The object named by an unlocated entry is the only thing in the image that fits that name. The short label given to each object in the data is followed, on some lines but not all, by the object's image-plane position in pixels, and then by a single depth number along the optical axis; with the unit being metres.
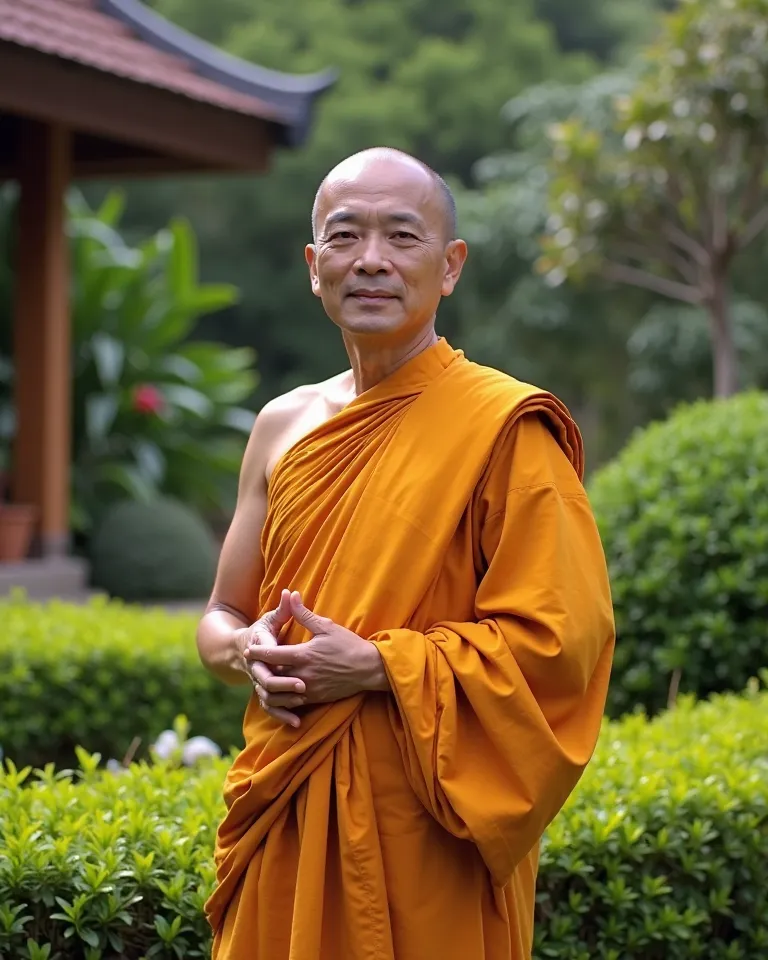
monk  2.21
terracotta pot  9.80
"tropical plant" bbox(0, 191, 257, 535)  12.99
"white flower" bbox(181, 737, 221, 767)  4.21
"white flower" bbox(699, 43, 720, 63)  9.41
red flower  12.91
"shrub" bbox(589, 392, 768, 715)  4.95
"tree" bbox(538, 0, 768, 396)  9.58
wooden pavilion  9.62
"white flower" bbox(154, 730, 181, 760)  4.26
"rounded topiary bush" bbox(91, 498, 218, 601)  12.06
